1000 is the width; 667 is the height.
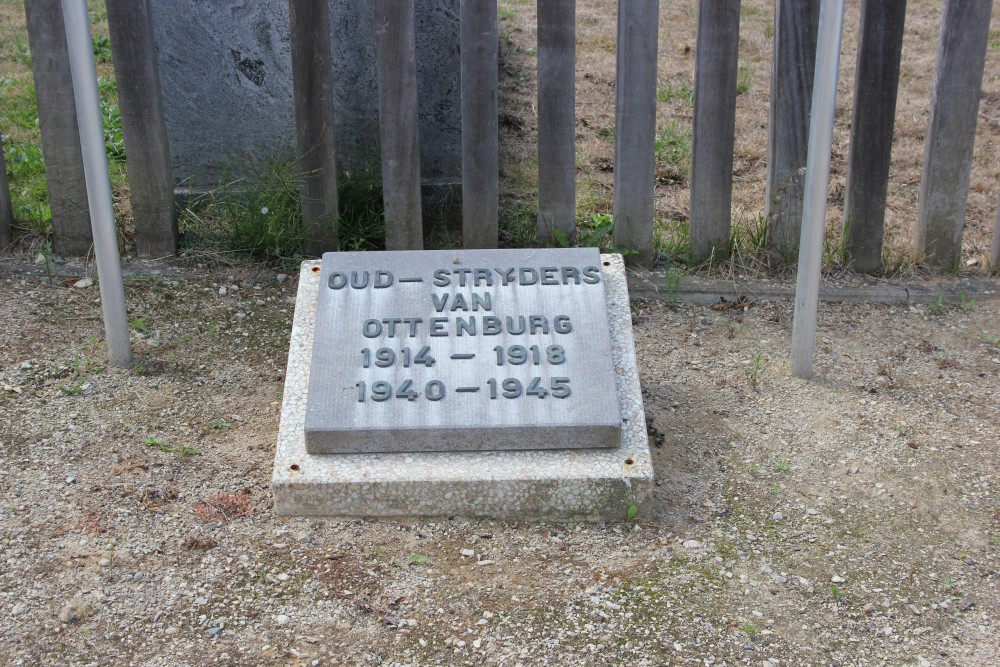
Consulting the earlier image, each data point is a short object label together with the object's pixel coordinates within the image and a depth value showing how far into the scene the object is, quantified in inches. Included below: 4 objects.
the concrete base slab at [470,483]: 115.0
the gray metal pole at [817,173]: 126.0
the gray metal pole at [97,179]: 129.2
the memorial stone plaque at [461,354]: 117.7
